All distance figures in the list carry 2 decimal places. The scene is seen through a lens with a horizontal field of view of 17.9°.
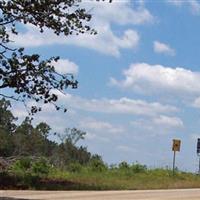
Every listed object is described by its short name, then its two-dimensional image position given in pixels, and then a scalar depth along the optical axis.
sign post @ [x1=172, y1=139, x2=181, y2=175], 42.94
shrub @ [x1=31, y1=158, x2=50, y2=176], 38.04
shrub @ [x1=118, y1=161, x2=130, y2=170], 46.28
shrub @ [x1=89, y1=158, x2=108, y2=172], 44.12
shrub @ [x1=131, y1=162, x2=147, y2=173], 45.75
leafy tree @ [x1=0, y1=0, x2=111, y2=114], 23.45
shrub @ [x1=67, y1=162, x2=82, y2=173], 43.19
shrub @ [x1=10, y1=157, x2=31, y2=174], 38.25
